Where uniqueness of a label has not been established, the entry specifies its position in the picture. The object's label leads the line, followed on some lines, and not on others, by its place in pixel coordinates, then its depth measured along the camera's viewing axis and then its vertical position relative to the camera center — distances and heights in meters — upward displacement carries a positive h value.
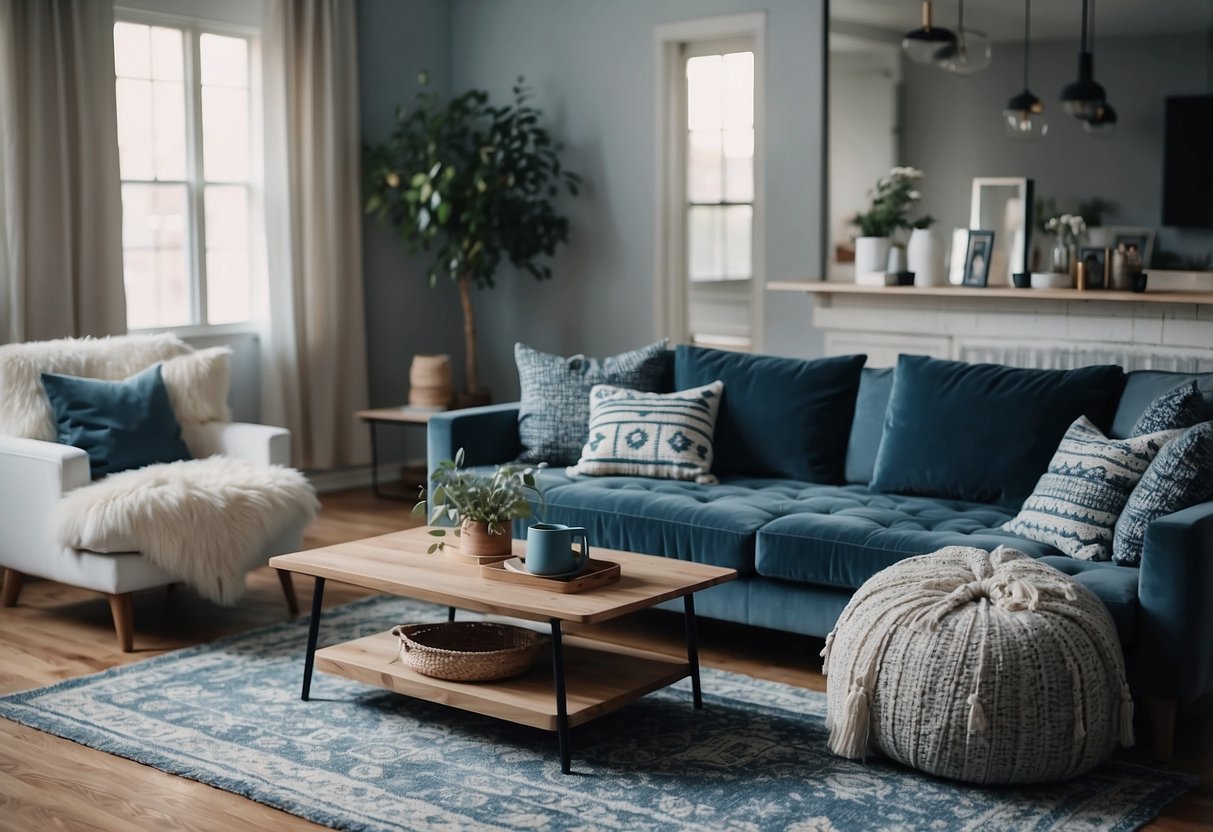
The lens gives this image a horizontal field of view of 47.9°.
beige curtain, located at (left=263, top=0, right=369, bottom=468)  6.38 +0.25
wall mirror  5.12 +0.63
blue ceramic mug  3.34 -0.67
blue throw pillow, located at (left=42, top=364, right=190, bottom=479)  4.61 -0.48
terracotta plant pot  3.60 -0.70
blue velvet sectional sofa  3.22 -0.72
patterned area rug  2.94 -1.15
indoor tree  6.45 +0.42
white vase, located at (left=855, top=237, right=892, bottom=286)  5.77 +0.07
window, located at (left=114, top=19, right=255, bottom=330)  5.95 +0.48
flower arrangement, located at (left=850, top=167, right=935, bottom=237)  5.75 +0.30
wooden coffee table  3.18 -0.88
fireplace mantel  5.03 -0.20
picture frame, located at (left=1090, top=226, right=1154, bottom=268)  5.21 +0.13
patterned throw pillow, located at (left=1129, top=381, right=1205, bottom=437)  3.69 -0.38
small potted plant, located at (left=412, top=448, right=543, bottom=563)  3.56 -0.60
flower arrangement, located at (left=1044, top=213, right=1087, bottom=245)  5.36 +0.18
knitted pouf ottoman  2.99 -0.90
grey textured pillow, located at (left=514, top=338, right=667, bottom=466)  4.86 -0.41
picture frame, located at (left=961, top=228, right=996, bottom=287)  5.56 +0.07
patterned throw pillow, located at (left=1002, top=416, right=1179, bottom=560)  3.55 -0.58
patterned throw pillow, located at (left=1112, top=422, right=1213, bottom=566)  3.39 -0.54
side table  6.37 -0.66
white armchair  4.19 -0.84
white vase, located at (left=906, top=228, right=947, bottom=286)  5.64 +0.07
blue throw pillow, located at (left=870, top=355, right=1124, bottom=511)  4.04 -0.45
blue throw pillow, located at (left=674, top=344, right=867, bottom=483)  4.57 -0.48
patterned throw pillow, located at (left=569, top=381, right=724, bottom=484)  4.55 -0.54
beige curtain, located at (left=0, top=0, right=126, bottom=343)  5.32 +0.42
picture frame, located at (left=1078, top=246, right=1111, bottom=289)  5.24 +0.02
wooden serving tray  3.31 -0.74
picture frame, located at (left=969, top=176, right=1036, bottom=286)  5.49 +0.23
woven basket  3.35 -0.94
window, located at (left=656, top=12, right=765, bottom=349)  6.30 +0.43
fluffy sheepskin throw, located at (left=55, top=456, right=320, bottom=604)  4.13 -0.74
